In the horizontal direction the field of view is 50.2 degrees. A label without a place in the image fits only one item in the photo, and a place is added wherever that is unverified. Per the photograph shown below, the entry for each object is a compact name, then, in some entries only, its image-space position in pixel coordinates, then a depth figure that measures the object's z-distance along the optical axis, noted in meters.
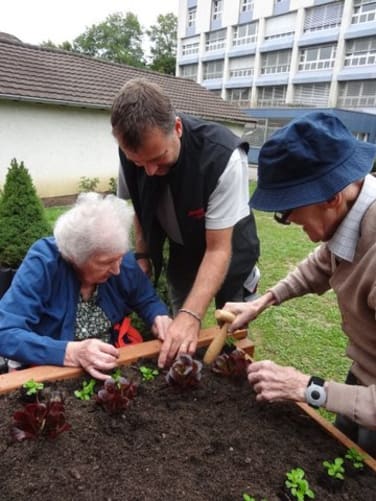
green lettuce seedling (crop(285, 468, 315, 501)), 1.08
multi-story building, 26.12
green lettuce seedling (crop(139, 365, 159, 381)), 1.57
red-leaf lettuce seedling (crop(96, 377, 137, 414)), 1.35
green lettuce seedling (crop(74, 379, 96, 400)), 1.43
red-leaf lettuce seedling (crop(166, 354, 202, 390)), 1.47
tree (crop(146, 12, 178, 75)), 46.22
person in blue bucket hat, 1.05
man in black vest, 1.52
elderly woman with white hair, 1.58
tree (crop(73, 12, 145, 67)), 46.06
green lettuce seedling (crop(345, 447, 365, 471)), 1.20
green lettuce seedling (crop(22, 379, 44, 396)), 1.34
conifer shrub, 3.27
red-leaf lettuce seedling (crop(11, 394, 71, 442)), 1.20
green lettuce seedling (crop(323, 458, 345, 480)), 1.15
